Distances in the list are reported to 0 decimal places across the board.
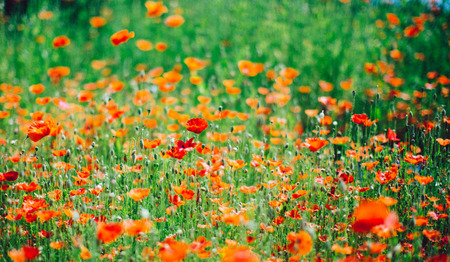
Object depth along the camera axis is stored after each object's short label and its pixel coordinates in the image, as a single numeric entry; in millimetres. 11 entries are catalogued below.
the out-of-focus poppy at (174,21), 4502
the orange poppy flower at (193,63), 3652
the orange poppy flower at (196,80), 3686
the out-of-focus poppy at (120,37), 2977
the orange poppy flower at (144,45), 4665
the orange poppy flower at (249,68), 3543
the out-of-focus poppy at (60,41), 3990
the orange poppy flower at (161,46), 4430
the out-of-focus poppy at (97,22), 5374
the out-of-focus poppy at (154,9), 4398
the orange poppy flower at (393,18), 4607
